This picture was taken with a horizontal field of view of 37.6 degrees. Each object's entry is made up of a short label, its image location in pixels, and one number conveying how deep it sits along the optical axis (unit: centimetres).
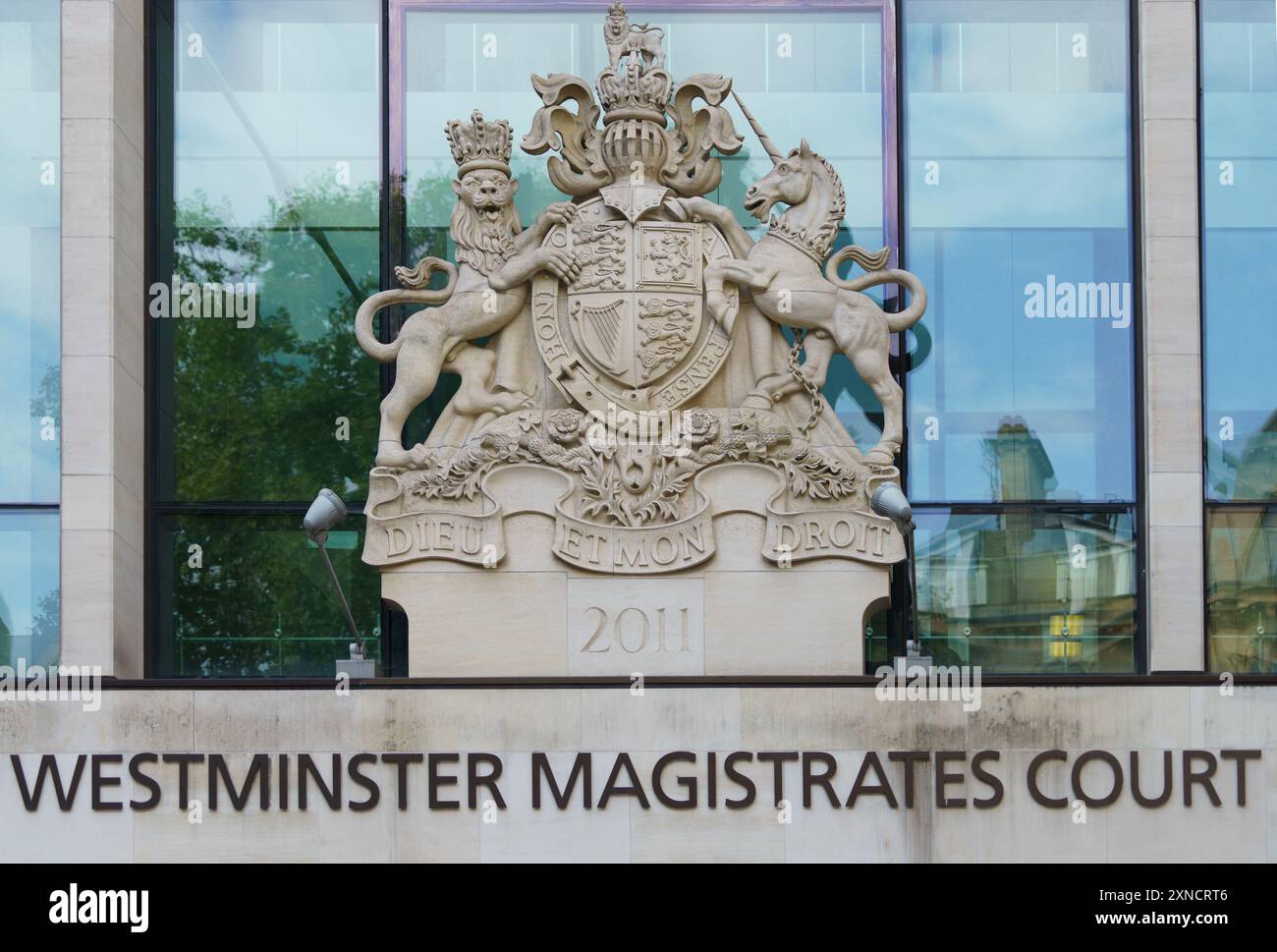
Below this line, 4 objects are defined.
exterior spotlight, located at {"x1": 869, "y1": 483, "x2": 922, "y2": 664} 1697
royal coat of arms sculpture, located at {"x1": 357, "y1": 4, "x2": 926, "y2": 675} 1747
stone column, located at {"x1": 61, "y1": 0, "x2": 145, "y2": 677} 1788
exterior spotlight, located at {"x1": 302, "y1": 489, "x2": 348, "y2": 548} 1705
